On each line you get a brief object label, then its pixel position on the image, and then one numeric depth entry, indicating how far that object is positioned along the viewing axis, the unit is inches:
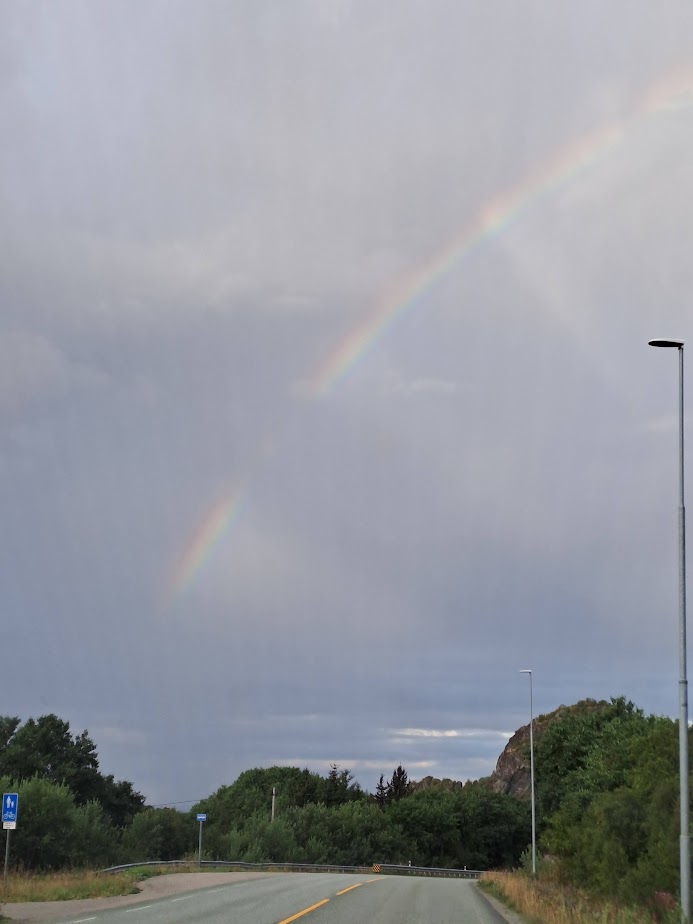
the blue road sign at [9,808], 1107.3
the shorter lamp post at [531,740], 2062.0
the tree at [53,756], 3189.0
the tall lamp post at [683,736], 712.4
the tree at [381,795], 5403.5
